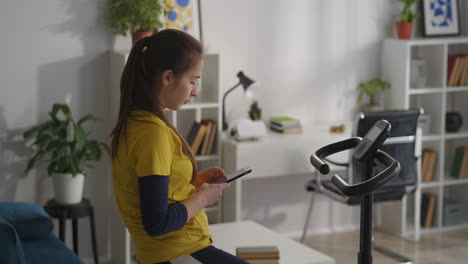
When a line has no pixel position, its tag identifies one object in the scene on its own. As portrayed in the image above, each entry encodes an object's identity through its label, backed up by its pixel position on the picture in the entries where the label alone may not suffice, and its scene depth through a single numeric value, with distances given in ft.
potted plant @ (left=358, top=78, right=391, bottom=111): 16.63
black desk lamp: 14.75
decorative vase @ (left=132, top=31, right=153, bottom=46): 13.96
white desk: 14.65
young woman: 6.57
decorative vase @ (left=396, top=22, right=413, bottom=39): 16.47
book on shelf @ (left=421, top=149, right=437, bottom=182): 17.08
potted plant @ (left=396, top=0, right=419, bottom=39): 16.46
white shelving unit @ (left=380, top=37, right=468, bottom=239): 16.49
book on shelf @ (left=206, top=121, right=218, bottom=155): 14.84
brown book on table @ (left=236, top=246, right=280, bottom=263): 9.67
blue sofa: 10.86
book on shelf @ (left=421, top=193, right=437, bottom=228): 17.32
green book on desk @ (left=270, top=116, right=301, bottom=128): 15.61
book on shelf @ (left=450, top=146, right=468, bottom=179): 17.38
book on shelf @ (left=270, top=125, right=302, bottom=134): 15.58
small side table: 13.35
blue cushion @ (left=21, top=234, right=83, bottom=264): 10.75
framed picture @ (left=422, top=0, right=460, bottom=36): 17.08
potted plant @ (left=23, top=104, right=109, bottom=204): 13.35
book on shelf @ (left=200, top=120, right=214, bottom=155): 14.75
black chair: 13.87
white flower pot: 13.35
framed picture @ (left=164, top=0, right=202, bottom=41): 14.85
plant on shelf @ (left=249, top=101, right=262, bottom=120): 15.62
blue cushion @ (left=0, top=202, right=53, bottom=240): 11.48
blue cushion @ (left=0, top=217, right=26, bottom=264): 9.63
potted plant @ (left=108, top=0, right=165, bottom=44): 13.76
